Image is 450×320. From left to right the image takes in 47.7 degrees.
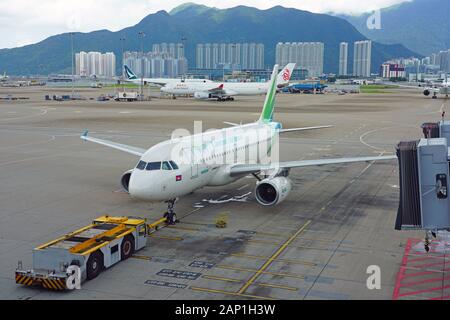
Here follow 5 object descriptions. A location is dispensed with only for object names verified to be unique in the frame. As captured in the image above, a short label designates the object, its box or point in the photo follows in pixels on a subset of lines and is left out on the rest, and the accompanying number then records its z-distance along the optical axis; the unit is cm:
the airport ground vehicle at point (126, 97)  14125
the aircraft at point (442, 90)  14890
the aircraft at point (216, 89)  14512
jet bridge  2003
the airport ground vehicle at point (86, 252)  1925
